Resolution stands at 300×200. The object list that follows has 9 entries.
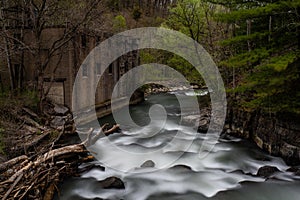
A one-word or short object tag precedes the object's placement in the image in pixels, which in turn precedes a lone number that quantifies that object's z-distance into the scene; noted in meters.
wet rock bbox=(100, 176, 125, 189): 8.59
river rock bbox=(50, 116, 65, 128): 13.98
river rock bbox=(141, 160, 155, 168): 10.45
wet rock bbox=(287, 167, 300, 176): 9.21
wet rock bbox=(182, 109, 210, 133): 15.63
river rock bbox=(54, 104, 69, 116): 15.42
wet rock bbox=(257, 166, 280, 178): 9.35
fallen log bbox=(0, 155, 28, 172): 7.73
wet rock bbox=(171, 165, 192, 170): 10.44
